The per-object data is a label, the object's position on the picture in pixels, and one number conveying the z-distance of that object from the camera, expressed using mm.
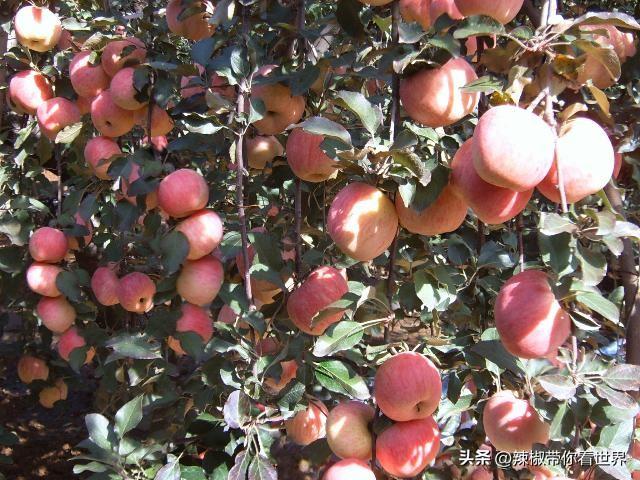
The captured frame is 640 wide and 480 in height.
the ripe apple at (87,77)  1463
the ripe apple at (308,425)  1253
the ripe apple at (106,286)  1519
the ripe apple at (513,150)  646
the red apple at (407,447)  880
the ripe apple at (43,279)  1583
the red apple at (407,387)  865
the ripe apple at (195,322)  1283
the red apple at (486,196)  734
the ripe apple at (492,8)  811
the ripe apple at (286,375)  1187
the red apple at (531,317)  741
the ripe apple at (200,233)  1203
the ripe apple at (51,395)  2076
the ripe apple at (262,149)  1400
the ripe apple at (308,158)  990
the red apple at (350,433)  954
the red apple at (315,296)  1047
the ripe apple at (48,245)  1590
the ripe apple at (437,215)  837
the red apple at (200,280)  1237
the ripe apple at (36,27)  1618
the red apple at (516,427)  993
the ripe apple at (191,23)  1335
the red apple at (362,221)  833
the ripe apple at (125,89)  1285
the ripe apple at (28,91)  1646
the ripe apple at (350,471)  879
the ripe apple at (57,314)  1607
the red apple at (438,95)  818
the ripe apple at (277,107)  1134
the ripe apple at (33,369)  2068
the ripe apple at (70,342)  1609
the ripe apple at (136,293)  1419
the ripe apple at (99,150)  1455
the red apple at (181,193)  1196
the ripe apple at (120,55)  1373
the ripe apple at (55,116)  1592
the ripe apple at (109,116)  1378
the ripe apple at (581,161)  679
